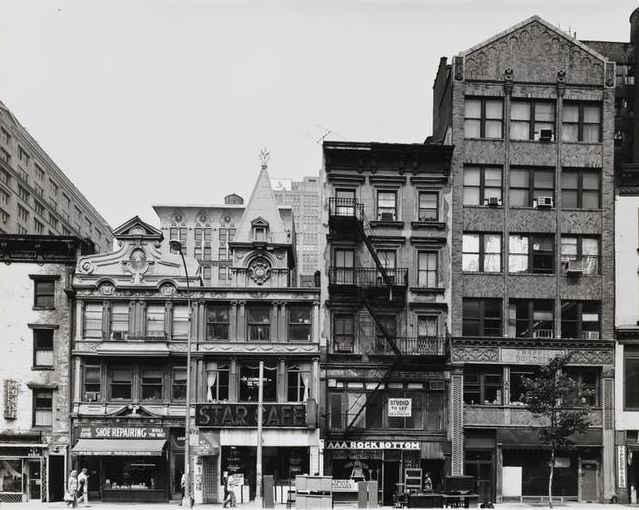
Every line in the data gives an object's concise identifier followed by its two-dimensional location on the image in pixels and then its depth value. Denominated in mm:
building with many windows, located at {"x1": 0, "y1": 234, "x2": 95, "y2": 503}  51156
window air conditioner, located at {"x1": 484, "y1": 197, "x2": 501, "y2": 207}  53719
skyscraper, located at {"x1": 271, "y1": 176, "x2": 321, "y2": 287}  148875
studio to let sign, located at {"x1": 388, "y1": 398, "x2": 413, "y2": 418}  52312
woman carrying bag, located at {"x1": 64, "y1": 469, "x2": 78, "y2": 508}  46328
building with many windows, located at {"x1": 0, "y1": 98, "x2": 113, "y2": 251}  91375
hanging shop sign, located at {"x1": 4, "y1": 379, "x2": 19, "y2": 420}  51438
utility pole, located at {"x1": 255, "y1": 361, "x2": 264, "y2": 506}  47188
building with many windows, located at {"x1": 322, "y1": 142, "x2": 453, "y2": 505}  52094
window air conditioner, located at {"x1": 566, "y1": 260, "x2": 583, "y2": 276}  53094
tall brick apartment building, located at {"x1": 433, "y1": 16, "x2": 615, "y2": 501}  52531
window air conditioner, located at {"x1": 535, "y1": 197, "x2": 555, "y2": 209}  53716
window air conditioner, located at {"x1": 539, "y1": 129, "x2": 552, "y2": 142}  53938
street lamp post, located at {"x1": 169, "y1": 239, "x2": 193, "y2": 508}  45469
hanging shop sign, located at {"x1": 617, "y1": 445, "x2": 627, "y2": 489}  51188
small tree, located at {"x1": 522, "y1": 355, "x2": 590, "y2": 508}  47281
